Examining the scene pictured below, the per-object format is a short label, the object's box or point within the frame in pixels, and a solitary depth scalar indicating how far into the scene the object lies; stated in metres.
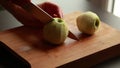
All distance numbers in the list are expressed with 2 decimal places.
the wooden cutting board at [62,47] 0.73
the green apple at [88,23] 0.83
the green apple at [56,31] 0.78
